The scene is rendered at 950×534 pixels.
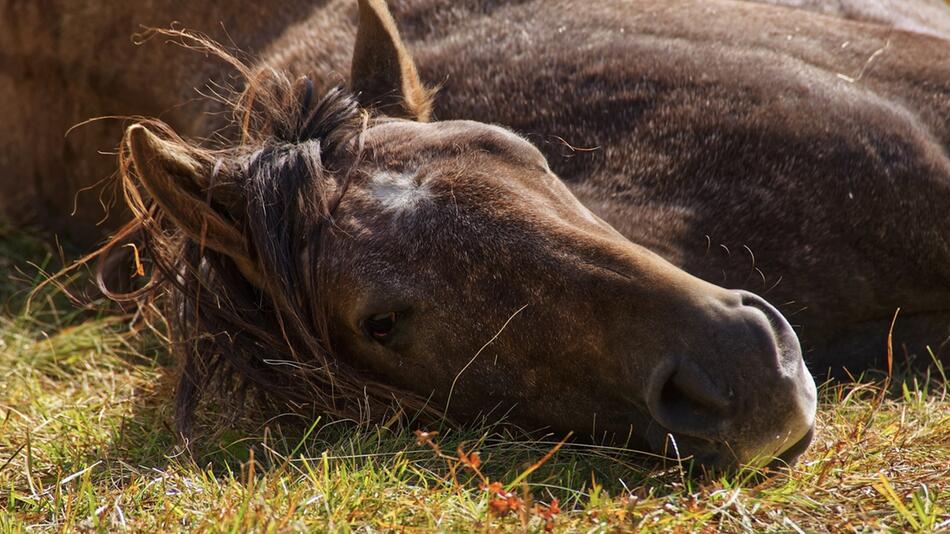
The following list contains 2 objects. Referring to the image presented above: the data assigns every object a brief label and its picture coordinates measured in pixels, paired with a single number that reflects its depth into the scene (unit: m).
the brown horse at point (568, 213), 5.34
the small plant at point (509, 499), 4.80
